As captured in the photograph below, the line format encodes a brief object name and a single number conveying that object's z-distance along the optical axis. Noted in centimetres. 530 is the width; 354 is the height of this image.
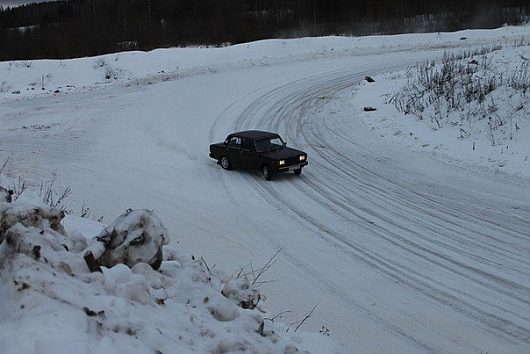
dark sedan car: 1714
